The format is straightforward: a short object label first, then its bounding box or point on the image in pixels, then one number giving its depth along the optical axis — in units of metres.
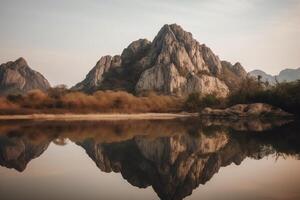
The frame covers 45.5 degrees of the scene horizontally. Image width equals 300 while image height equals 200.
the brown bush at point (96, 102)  90.19
